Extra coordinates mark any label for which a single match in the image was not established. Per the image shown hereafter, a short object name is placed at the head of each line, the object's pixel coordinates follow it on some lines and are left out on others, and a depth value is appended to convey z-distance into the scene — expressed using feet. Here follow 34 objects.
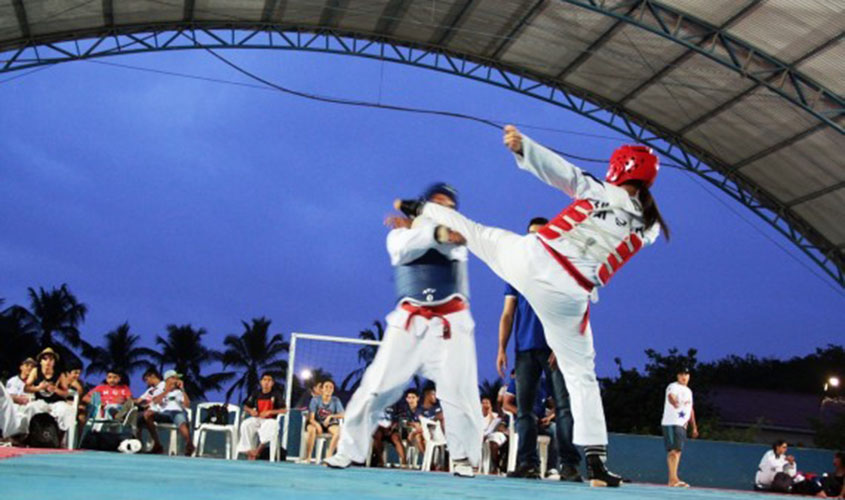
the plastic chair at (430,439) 34.53
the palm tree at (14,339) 129.08
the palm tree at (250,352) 151.02
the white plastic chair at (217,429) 36.45
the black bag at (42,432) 27.68
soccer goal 40.52
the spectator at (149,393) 35.58
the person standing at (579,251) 14.75
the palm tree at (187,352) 156.16
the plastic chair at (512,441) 34.71
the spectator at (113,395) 36.01
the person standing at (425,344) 15.47
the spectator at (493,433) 35.63
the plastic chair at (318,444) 34.81
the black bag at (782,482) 41.19
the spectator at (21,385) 29.04
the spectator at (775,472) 41.29
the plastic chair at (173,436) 35.27
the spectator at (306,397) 40.81
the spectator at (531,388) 20.07
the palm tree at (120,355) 160.04
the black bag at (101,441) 31.76
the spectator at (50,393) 30.73
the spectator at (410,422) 37.35
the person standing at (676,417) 32.55
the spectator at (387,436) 34.09
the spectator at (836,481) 38.19
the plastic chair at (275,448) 34.99
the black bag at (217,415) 37.14
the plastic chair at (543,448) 33.91
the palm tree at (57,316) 142.72
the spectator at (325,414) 34.58
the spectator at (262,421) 35.37
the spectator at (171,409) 35.27
